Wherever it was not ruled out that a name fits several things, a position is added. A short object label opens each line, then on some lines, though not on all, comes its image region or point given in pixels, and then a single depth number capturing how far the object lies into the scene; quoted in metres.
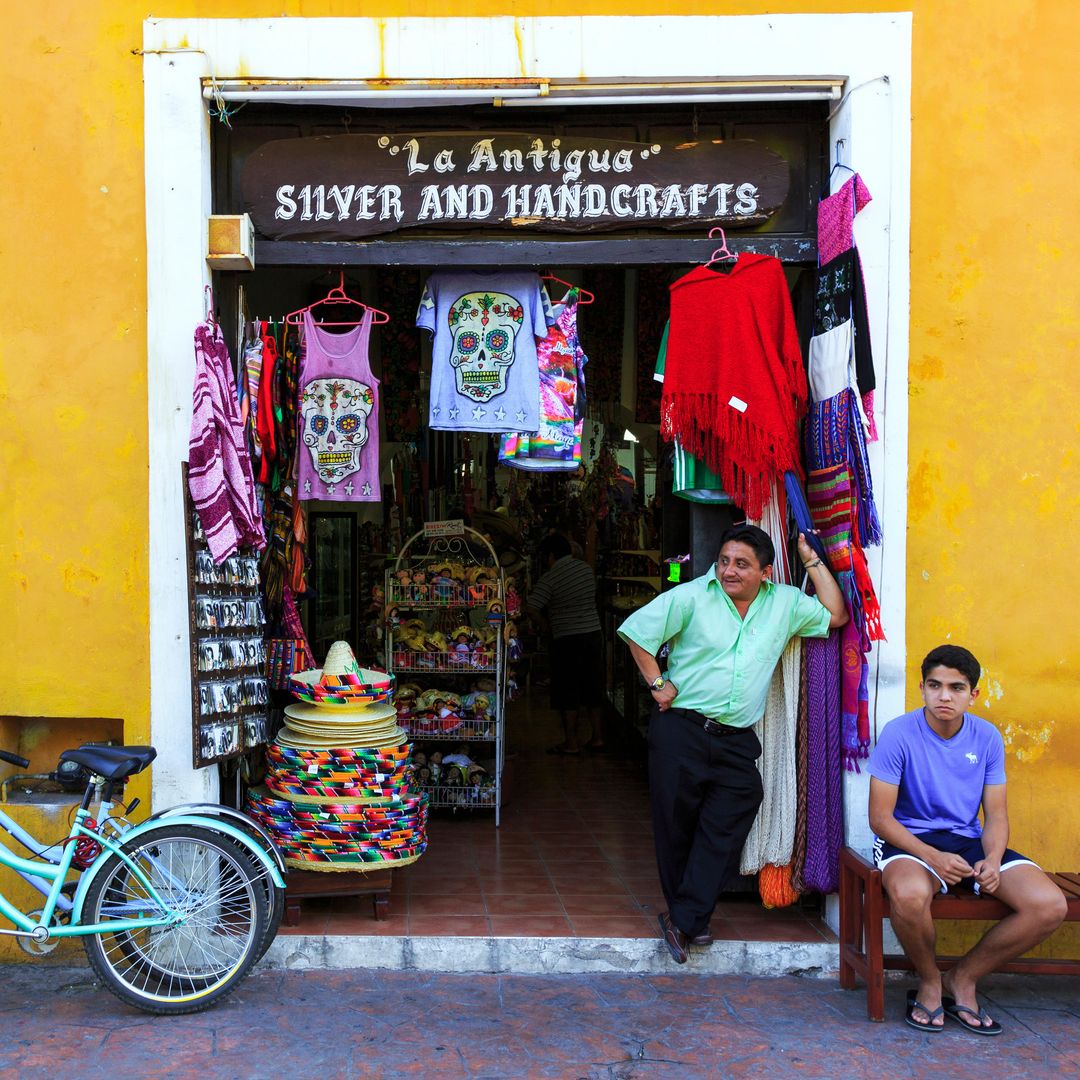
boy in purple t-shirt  4.11
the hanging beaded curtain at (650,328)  6.54
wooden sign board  4.98
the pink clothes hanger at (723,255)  4.95
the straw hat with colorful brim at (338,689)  5.11
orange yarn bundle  4.94
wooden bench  4.17
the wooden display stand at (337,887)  4.88
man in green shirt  4.65
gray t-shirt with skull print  5.11
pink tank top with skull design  5.26
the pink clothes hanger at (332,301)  5.18
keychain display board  4.69
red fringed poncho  4.79
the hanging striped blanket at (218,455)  4.63
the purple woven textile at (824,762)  4.86
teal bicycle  4.16
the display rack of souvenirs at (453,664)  6.81
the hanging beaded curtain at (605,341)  7.81
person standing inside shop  8.88
